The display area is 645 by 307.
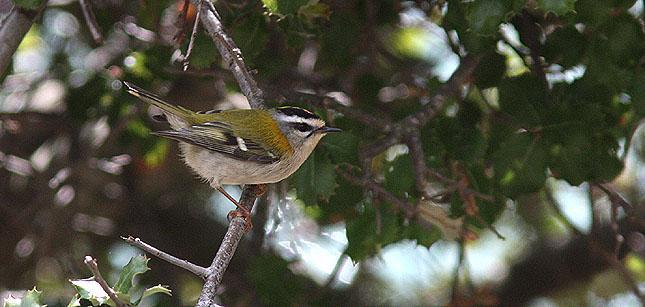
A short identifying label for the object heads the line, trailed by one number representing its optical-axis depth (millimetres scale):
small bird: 6539
